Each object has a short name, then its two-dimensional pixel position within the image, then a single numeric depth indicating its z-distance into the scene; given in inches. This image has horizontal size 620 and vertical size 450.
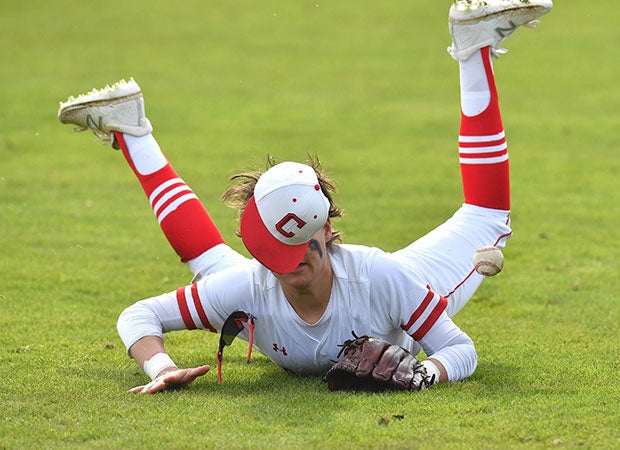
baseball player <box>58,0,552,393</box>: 458.3
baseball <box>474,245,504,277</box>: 521.0
